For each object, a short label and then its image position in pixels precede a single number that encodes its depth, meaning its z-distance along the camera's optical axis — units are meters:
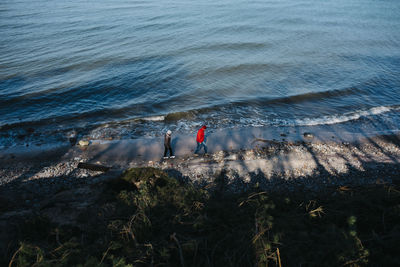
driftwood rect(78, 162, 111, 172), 11.27
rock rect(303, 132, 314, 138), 14.16
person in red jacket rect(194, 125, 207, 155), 11.69
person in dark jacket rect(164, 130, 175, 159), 11.62
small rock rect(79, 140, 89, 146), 13.68
